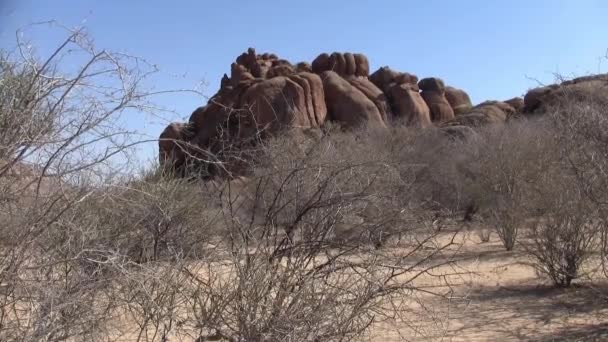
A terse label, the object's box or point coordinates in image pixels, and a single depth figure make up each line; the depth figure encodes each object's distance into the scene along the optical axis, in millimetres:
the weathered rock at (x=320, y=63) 49156
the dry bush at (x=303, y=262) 4727
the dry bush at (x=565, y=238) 10414
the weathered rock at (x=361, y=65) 49562
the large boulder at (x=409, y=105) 44688
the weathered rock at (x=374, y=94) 44750
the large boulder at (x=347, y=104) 42375
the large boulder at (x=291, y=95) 38188
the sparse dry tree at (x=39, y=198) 3770
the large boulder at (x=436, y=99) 47603
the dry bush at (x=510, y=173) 16156
